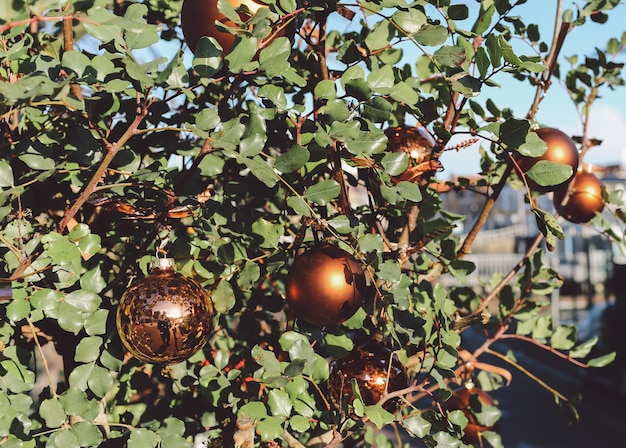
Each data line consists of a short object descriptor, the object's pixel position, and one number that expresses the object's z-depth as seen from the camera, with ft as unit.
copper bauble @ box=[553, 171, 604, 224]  3.77
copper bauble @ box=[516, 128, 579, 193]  2.99
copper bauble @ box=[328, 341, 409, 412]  2.82
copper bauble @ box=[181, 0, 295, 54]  2.34
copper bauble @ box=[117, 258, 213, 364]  2.35
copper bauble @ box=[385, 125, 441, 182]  2.79
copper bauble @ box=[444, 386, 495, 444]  3.31
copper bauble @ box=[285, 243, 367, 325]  2.56
